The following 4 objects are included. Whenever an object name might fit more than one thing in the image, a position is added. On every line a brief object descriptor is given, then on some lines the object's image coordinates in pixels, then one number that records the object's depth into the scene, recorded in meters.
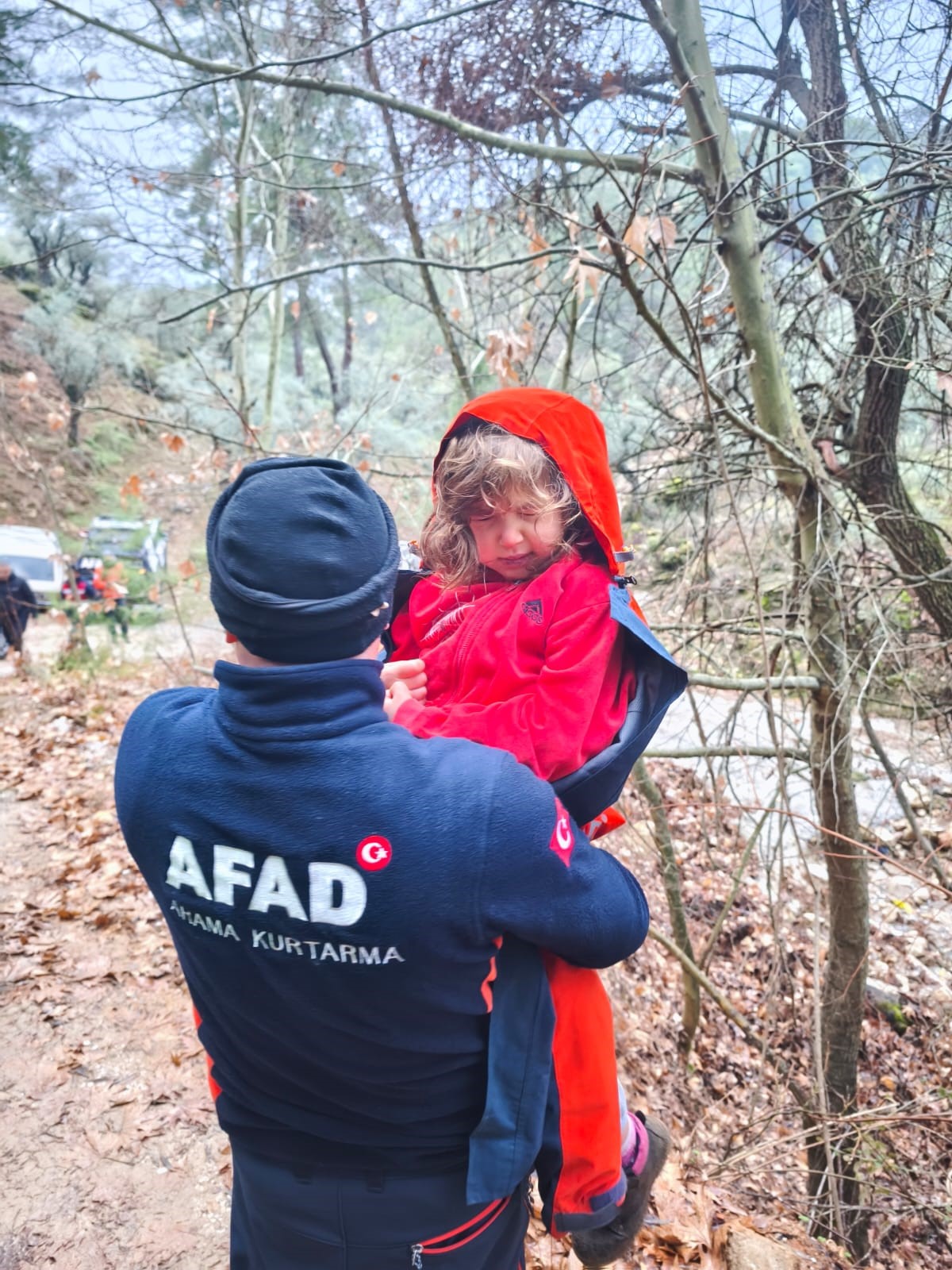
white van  13.05
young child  1.30
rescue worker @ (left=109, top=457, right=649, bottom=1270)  0.94
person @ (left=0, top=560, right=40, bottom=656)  10.04
